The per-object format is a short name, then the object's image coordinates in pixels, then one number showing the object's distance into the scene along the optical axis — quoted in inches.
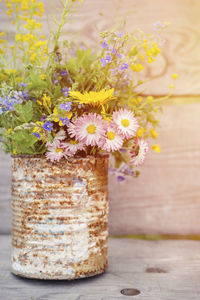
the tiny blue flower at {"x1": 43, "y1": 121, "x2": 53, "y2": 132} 26.6
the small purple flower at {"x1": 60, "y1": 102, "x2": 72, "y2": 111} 25.8
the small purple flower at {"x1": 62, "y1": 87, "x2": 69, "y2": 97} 28.2
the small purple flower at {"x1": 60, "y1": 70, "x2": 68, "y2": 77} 30.5
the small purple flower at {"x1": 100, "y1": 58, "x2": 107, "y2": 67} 27.0
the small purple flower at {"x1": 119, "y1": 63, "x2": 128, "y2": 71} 28.2
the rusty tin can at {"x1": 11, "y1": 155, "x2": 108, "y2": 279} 29.0
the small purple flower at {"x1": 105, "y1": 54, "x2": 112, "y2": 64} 27.1
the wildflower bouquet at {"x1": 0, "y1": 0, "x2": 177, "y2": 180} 27.1
